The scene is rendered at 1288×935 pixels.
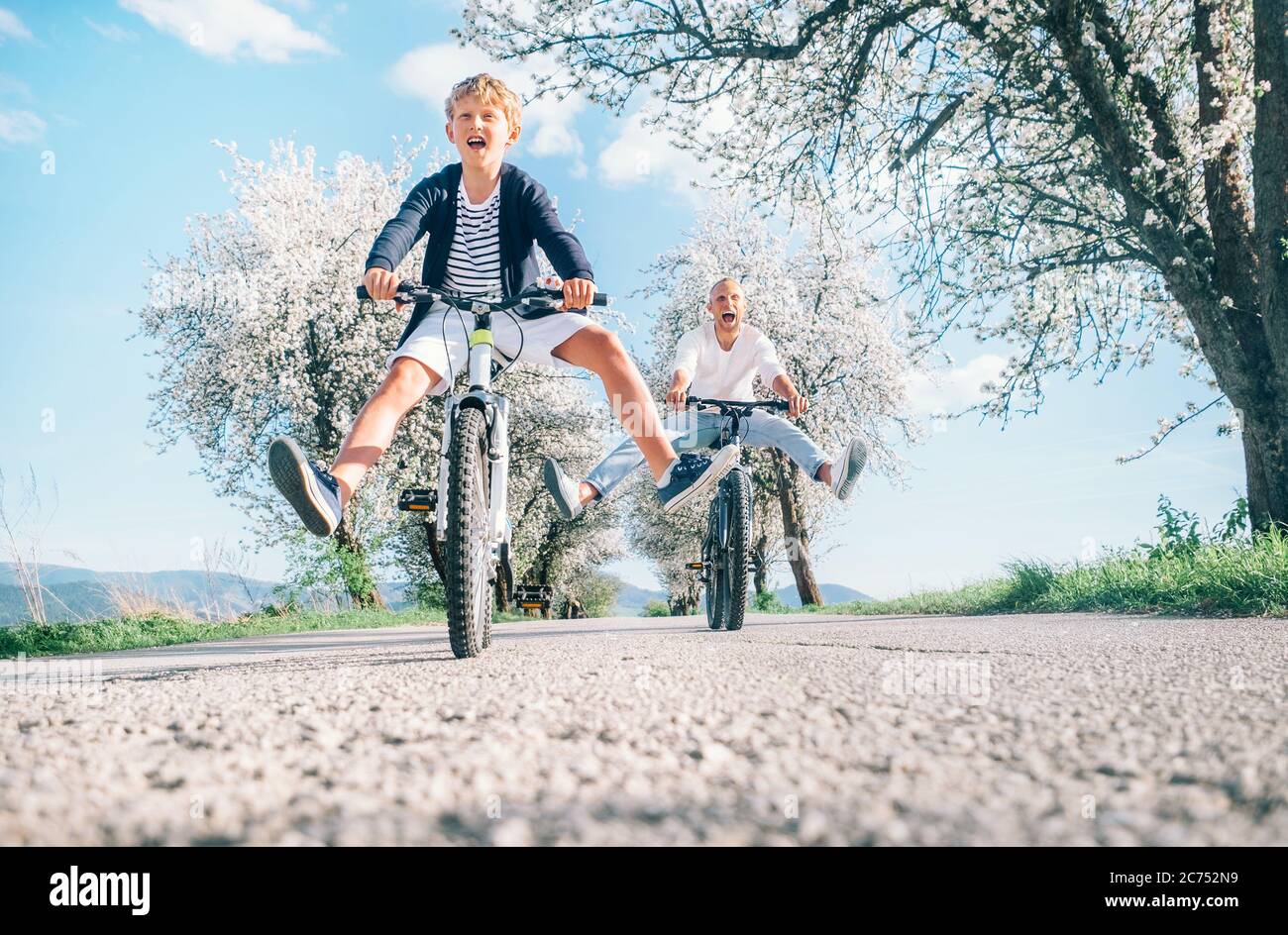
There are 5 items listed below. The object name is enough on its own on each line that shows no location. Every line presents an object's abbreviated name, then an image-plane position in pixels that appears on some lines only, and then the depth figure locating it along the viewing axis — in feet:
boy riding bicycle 10.77
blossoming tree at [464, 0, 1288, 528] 22.61
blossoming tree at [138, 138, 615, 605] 48.80
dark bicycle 18.60
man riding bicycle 16.57
